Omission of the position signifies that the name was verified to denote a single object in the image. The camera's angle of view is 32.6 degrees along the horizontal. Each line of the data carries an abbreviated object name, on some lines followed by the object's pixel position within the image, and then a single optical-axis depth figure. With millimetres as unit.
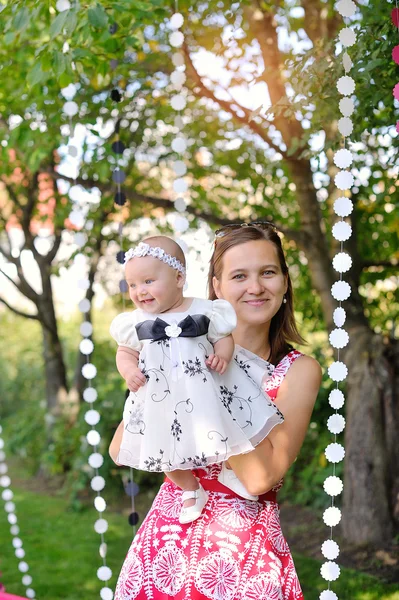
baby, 1471
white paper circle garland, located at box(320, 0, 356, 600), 1745
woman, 1584
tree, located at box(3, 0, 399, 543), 2541
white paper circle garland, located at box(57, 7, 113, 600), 2174
